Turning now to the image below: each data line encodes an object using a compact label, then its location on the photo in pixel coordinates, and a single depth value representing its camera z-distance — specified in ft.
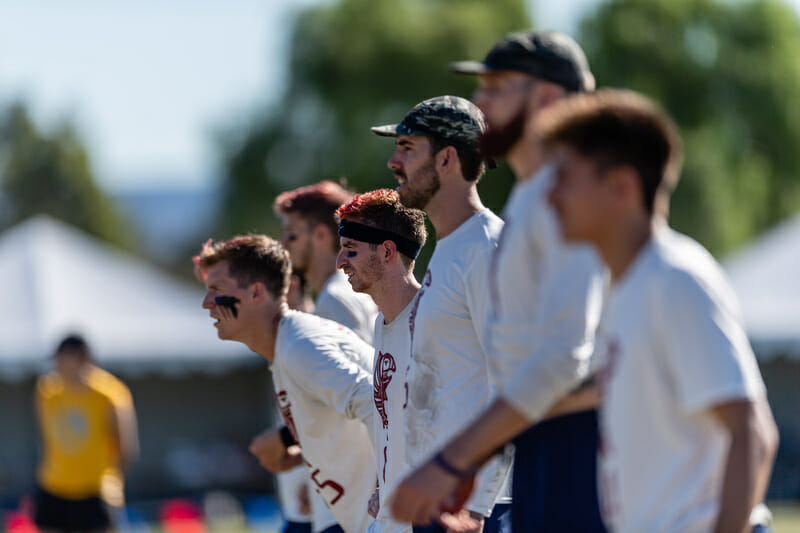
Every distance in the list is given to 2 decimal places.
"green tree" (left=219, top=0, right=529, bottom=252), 207.72
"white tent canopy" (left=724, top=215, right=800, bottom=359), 144.56
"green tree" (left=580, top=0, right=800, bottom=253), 200.95
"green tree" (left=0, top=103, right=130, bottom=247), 362.94
